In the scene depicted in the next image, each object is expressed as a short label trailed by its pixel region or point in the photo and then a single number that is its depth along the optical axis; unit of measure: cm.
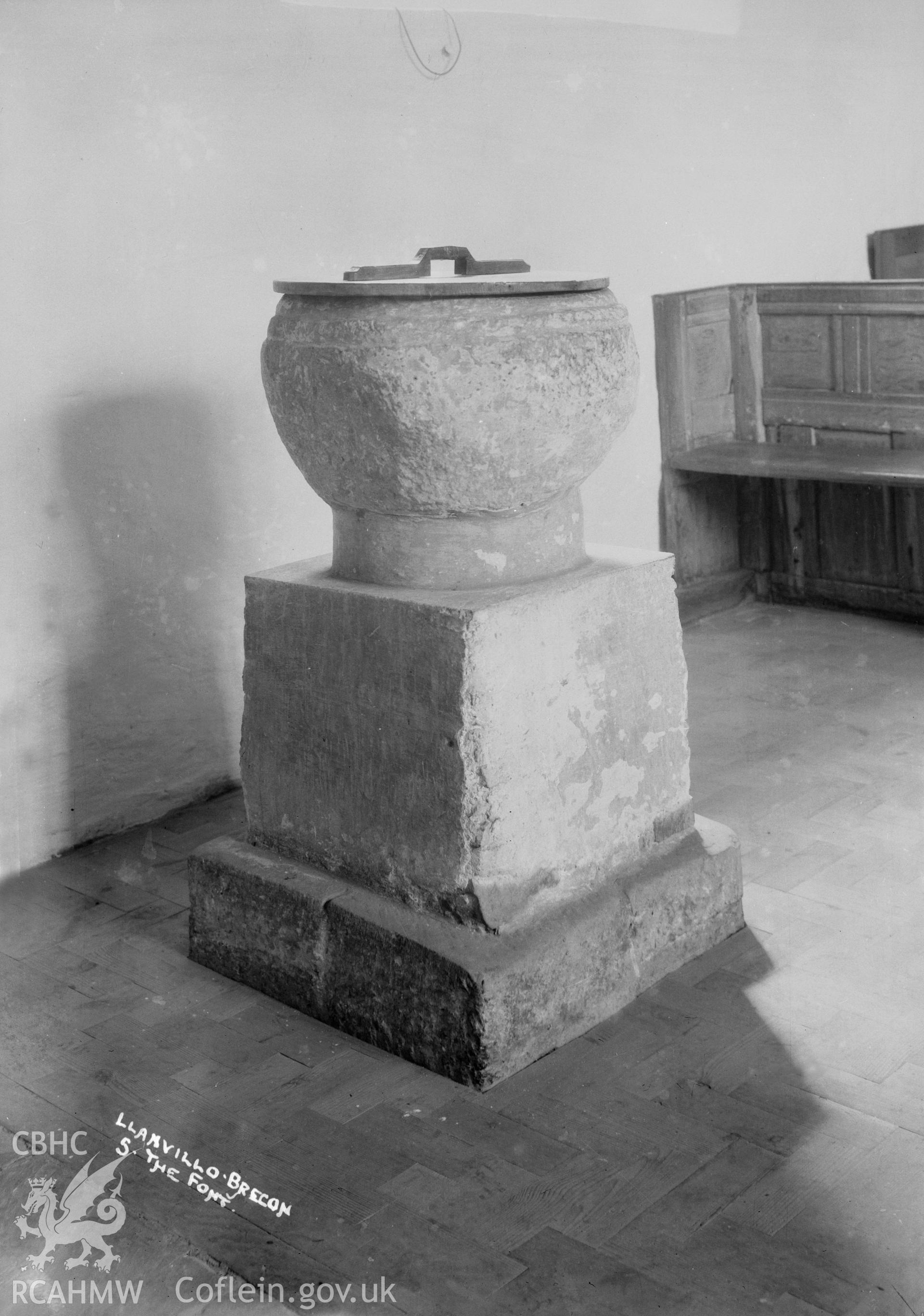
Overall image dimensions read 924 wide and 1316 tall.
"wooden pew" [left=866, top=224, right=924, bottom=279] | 596
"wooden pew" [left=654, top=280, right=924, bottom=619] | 483
